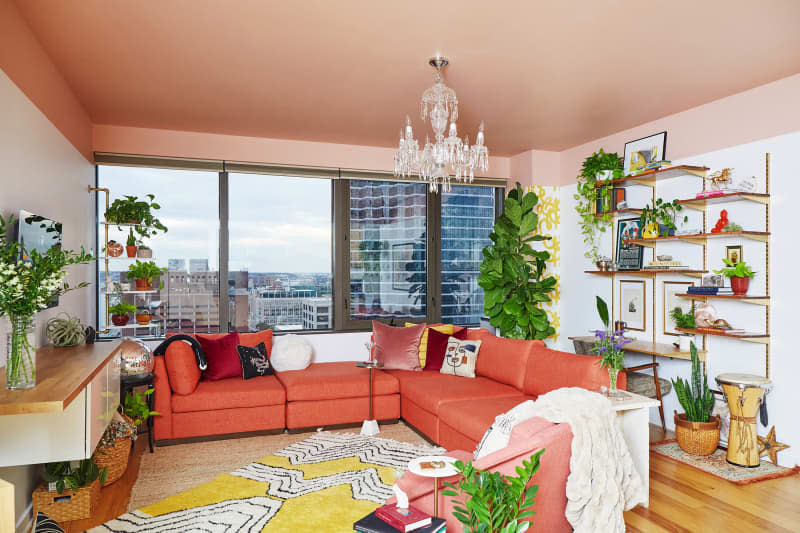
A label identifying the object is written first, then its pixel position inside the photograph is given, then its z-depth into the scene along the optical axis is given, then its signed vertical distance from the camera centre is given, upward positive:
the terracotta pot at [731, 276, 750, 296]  3.95 -0.13
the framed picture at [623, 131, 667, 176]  4.68 +1.03
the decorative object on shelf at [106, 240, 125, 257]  4.72 +0.15
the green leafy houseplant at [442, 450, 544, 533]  1.70 -0.75
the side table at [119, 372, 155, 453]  3.94 -0.85
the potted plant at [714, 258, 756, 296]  3.95 -0.06
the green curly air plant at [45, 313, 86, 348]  3.31 -0.41
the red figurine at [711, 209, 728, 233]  4.17 +0.35
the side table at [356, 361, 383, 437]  4.42 -1.31
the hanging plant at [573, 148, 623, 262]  5.11 +0.74
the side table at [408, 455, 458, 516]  2.13 -0.81
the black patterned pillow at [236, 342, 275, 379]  4.74 -0.85
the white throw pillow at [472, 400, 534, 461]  2.36 -0.72
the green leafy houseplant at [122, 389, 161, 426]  3.88 -1.02
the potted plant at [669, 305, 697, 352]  4.40 -0.46
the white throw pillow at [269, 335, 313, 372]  5.02 -0.82
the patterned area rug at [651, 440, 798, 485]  3.56 -1.38
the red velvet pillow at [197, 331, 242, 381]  4.61 -0.79
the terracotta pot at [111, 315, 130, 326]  4.60 -0.46
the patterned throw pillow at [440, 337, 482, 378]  4.76 -0.81
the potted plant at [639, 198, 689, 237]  4.61 +0.43
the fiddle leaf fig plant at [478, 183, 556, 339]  5.58 -0.12
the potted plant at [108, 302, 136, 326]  4.57 -0.40
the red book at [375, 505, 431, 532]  1.95 -0.92
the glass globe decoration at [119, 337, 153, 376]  3.97 -0.68
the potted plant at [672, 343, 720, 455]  3.95 -1.14
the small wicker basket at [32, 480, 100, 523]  2.90 -1.29
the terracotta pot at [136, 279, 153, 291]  4.76 -0.17
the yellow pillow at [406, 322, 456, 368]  5.07 -0.69
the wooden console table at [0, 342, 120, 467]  1.97 -0.64
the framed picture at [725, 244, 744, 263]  4.16 +0.11
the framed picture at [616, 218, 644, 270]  4.98 +0.18
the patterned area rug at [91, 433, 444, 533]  2.87 -1.36
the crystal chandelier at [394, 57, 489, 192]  3.46 +0.76
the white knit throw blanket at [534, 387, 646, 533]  2.28 -0.85
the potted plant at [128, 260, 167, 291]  4.74 -0.06
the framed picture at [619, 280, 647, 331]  5.02 -0.35
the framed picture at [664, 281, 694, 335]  4.61 -0.29
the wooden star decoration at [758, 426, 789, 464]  3.81 -1.26
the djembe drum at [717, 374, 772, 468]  3.70 -1.02
